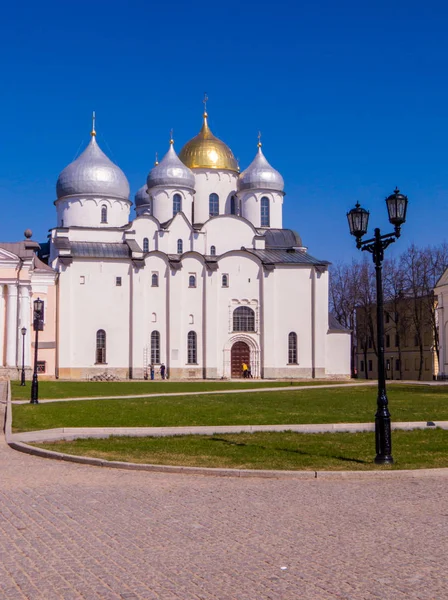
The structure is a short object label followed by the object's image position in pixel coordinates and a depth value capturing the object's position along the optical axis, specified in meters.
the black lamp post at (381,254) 13.10
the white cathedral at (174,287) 59.22
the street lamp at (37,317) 28.85
